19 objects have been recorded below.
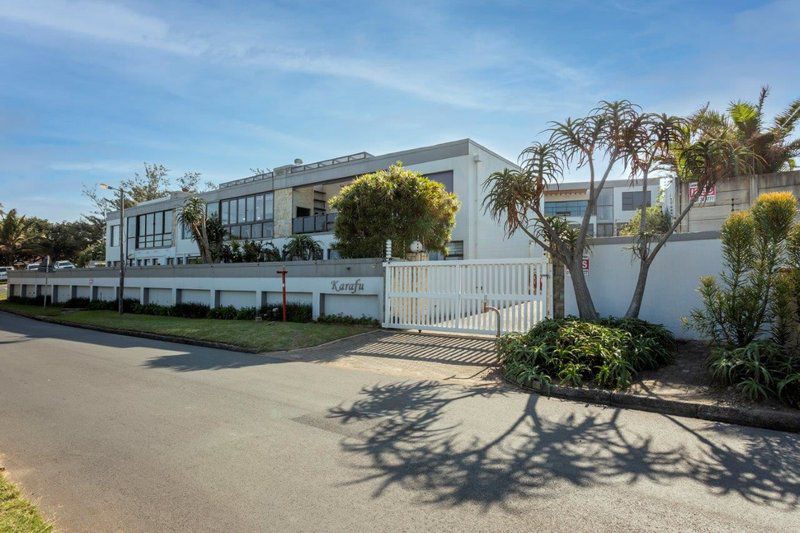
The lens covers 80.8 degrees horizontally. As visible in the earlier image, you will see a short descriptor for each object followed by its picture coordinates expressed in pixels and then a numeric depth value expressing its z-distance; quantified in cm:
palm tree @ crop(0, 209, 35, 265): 4669
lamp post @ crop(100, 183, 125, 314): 2244
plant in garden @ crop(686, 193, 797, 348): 665
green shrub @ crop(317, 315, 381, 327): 1418
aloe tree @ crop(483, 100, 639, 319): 923
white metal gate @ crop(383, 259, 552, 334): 1044
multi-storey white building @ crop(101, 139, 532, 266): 1994
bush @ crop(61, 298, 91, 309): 2720
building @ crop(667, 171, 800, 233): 1206
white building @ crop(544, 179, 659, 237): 3831
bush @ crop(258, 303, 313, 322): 1595
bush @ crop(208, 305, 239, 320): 1845
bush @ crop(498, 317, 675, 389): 677
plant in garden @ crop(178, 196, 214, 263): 2347
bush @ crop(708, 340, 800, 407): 555
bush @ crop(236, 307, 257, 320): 1766
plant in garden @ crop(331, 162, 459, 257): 1526
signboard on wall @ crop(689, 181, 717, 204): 1277
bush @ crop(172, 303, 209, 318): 2005
